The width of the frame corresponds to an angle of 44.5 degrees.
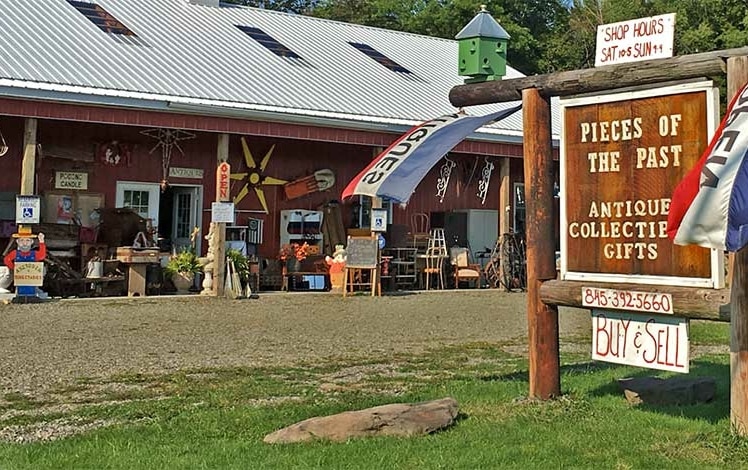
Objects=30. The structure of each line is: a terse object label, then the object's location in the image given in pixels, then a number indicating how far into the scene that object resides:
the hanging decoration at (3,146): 15.52
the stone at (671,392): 6.88
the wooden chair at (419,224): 21.00
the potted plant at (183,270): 16.31
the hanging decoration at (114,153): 16.94
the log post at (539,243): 6.81
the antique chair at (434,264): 19.73
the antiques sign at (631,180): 5.99
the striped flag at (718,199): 4.42
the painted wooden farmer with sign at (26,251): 13.95
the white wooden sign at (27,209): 13.91
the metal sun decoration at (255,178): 18.50
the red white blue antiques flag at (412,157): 6.80
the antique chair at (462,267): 20.09
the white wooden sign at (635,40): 6.26
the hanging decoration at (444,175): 21.41
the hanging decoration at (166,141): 17.39
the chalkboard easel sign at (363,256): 16.88
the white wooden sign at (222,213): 15.48
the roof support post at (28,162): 14.05
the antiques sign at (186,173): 17.73
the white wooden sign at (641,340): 5.93
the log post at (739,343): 5.46
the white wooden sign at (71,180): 16.56
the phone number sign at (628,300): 5.96
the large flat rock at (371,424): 5.60
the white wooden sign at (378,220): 16.98
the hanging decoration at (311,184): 19.12
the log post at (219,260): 15.70
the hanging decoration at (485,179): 22.02
